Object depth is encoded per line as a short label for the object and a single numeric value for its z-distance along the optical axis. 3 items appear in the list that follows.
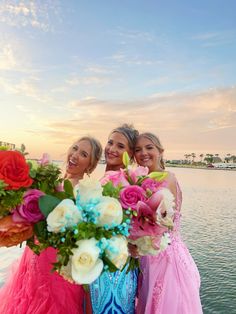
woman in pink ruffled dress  1.98
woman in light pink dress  1.96
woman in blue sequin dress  1.72
